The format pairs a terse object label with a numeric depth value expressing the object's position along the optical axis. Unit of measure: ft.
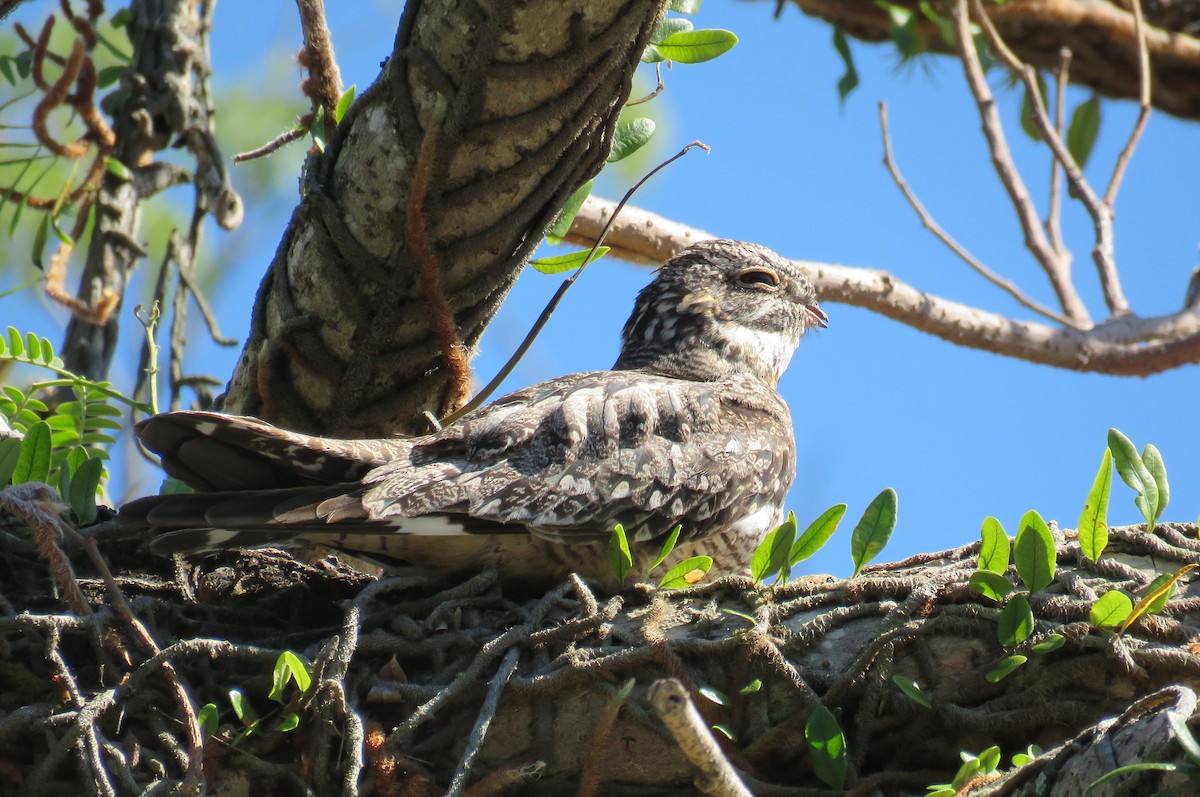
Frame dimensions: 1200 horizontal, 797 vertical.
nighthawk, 19.31
